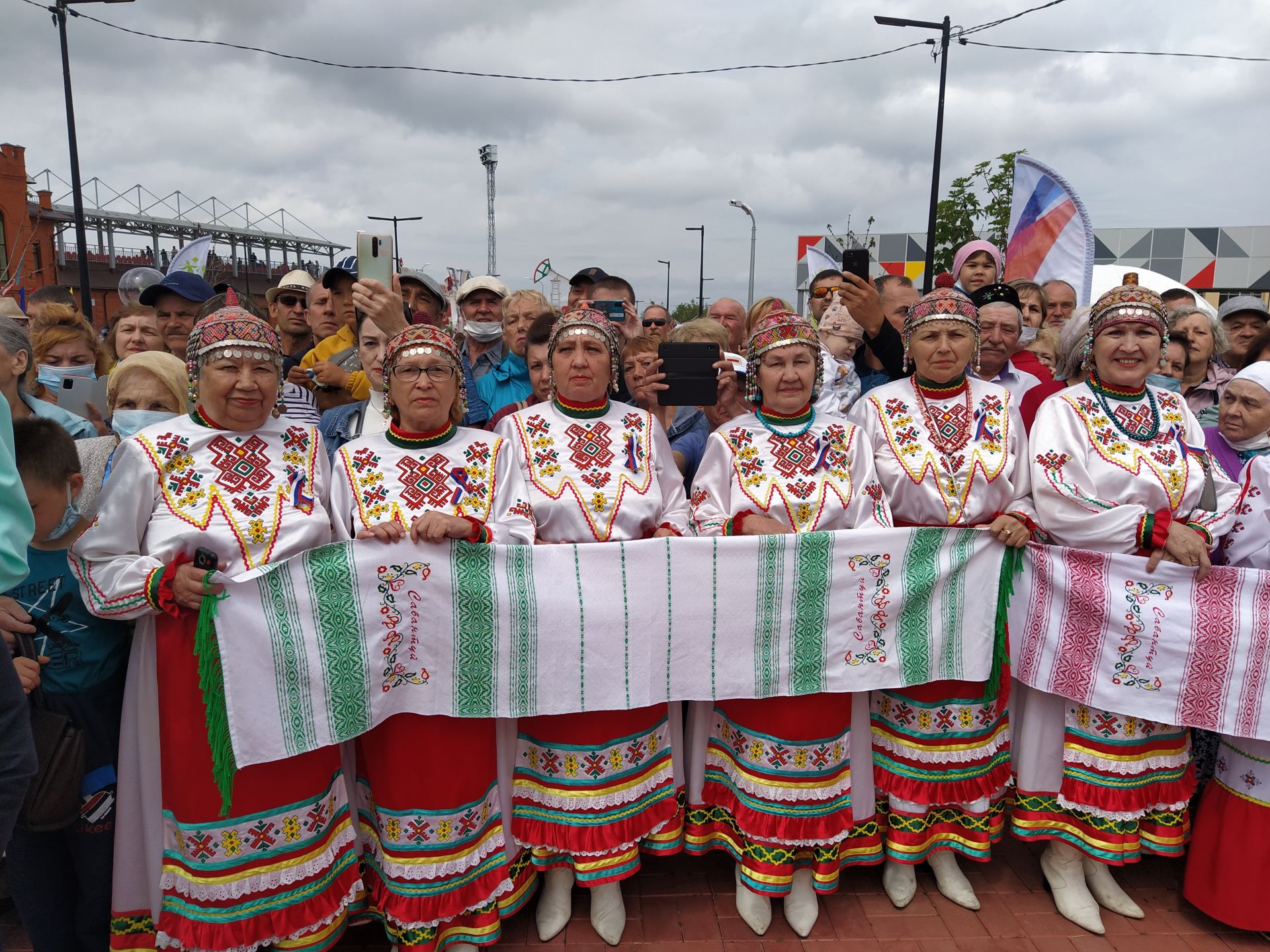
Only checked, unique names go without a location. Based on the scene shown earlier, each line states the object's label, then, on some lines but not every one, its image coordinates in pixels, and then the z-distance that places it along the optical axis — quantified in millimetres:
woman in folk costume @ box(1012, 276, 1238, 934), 3113
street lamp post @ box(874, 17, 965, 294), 12112
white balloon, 5781
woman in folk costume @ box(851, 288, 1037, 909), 3215
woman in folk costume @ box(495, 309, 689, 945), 3008
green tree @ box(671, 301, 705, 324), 46388
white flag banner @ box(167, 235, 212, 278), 6941
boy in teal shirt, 2422
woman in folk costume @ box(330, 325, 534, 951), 2797
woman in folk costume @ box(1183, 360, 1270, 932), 3027
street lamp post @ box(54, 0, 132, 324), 11586
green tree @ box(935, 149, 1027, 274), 14289
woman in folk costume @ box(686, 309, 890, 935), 3076
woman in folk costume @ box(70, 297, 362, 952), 2580
